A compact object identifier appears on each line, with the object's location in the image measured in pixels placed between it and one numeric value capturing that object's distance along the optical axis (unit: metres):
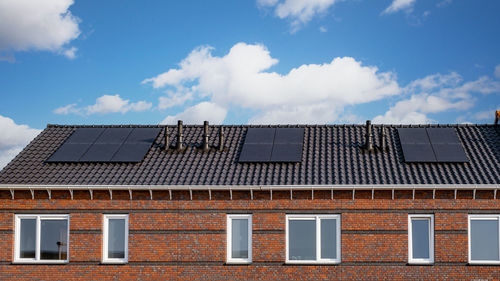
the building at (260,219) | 15.84
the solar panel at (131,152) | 17.86
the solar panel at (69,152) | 18.10
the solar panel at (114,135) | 19.28
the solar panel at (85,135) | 19.38
